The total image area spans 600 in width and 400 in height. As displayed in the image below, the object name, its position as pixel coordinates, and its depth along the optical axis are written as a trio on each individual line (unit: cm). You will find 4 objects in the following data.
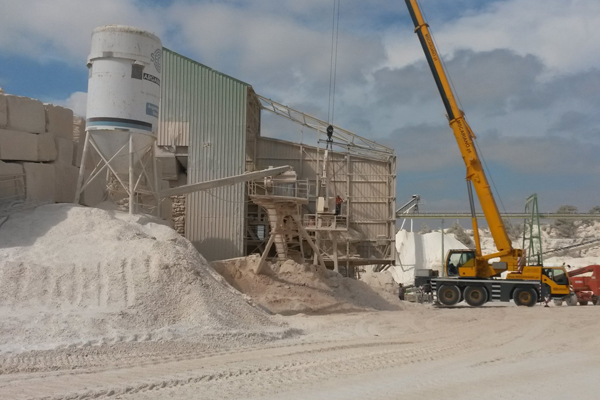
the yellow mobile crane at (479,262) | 2805
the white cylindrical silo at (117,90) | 1973
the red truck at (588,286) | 3269
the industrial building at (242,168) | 2997
